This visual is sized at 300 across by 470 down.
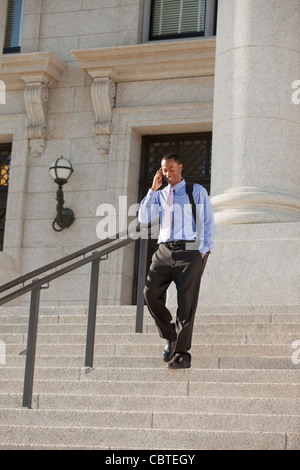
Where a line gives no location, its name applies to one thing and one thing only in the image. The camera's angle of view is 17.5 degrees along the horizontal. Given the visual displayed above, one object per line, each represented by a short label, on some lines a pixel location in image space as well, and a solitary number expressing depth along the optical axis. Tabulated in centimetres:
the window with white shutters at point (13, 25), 1678
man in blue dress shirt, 767
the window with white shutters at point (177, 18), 1593
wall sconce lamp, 1515
